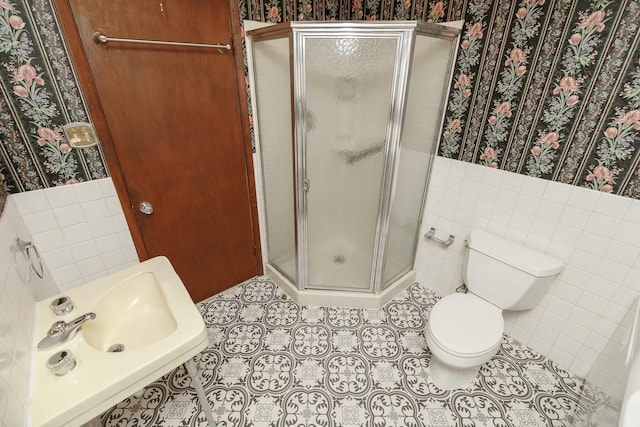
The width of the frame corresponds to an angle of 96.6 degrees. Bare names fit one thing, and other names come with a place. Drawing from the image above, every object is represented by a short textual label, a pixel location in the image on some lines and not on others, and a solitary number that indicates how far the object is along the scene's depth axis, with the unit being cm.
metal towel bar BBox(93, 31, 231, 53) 124
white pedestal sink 80
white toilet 135
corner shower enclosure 146
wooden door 130
